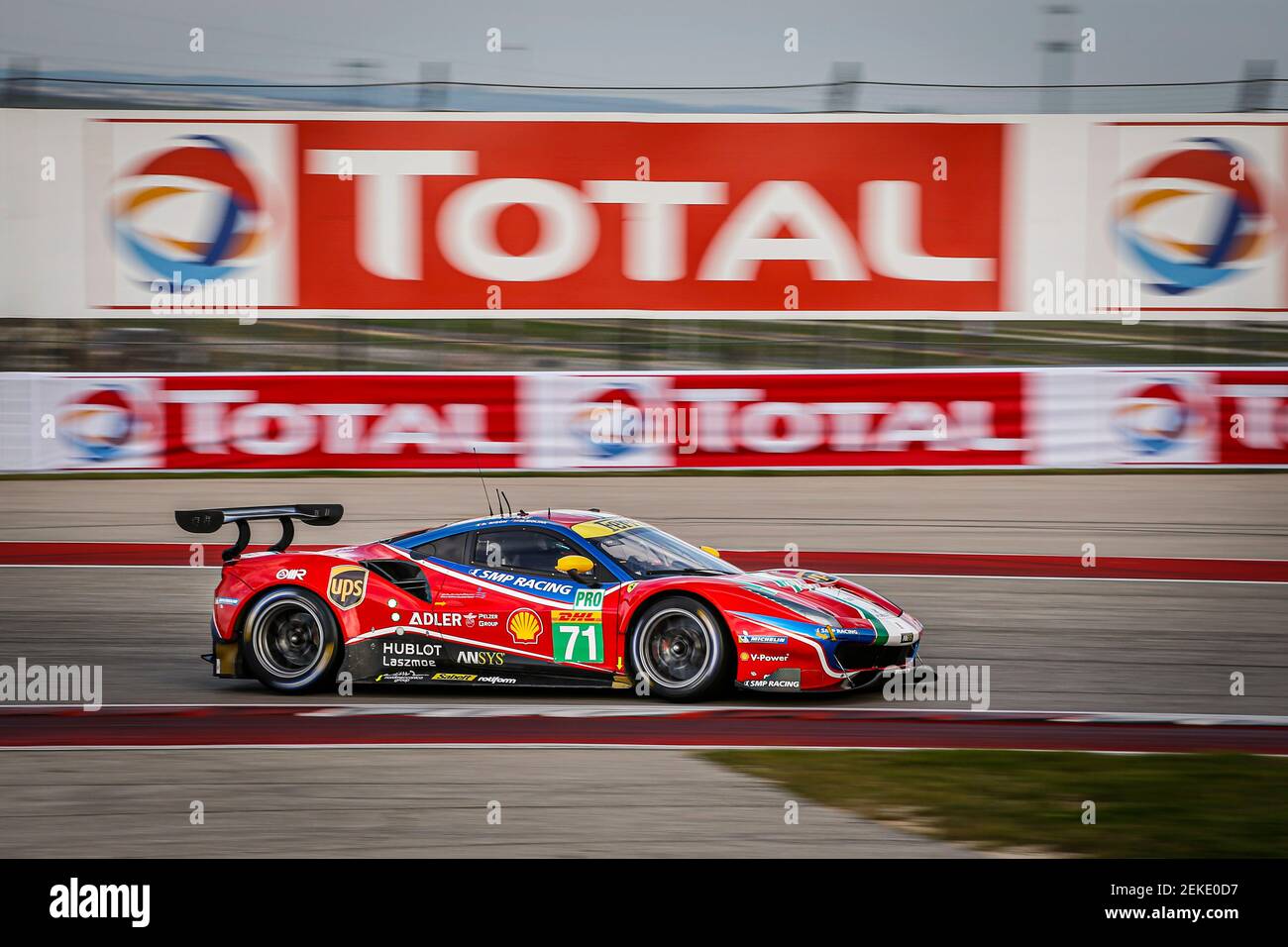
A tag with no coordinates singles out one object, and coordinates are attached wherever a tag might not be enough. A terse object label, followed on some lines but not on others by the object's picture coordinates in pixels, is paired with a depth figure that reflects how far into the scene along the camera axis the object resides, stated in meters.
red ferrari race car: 8.41
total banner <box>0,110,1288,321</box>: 20.88
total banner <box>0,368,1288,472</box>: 17.86
